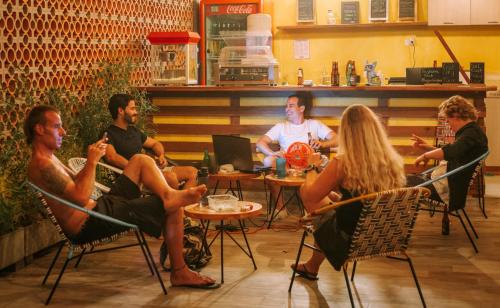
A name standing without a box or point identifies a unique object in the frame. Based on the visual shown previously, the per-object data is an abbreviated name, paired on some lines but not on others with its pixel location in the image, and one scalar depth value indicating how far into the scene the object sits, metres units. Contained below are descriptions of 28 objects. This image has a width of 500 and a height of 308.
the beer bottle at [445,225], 5.36
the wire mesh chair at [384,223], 3.31
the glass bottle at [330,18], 9.45
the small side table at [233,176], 5.53
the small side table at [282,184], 5.21
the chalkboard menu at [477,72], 6.71
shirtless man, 3.82
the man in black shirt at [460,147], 4.96
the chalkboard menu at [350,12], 9.37
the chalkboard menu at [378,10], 9.23
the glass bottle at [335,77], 6.80
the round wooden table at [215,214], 4.07
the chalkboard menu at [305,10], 9.49
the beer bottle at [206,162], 5.70
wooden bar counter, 6.51
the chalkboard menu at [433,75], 6.73
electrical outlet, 9.38
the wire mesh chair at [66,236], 3.65
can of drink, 5.38
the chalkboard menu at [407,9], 9.13
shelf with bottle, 9.20
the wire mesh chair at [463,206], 4.73
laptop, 5.55
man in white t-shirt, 6.15
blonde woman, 3.46
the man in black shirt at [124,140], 5.38
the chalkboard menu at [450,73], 6.71
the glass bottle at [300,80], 7.23
